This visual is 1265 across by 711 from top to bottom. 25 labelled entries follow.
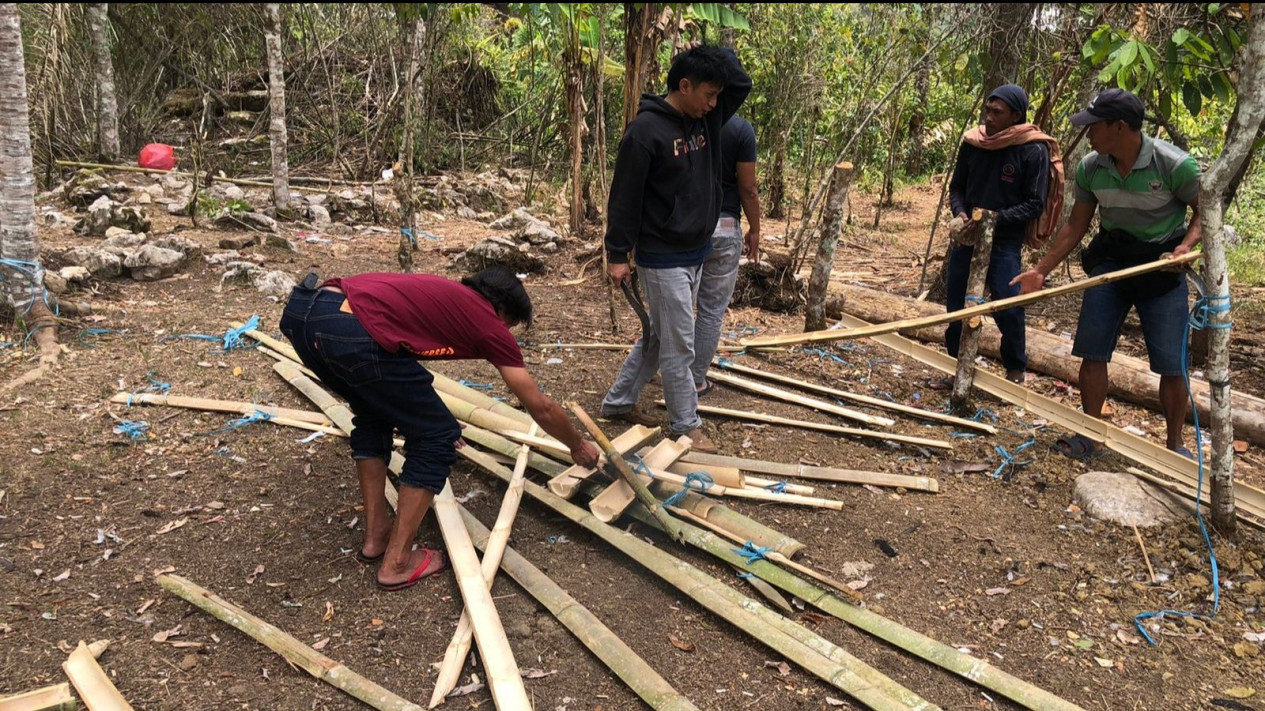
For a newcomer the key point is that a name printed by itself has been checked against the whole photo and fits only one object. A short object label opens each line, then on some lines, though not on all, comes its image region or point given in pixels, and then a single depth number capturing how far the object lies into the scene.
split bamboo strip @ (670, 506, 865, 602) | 2.86
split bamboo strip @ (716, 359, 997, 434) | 4.29
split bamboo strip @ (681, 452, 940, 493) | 3.70
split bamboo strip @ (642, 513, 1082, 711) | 2.45
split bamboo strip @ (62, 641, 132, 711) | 2.31
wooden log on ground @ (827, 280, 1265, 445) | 4.61
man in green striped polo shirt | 3.45
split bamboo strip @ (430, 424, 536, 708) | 2.51
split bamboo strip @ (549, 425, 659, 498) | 3.39
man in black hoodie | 3.46
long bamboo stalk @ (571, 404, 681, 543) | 3.14
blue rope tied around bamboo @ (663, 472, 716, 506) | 3.41
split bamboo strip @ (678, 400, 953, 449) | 4.12
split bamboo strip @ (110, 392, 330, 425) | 4.18
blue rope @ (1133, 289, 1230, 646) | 2.92
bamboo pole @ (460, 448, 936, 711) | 2.44
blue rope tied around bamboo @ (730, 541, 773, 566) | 3.04
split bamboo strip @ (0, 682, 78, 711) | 2.16
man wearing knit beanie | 4.48
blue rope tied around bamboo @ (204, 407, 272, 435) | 4.12
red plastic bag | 10.76
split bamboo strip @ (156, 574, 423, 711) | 2.42
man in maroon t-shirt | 2.76
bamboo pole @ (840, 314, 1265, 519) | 3.34
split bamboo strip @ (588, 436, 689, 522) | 3.26
